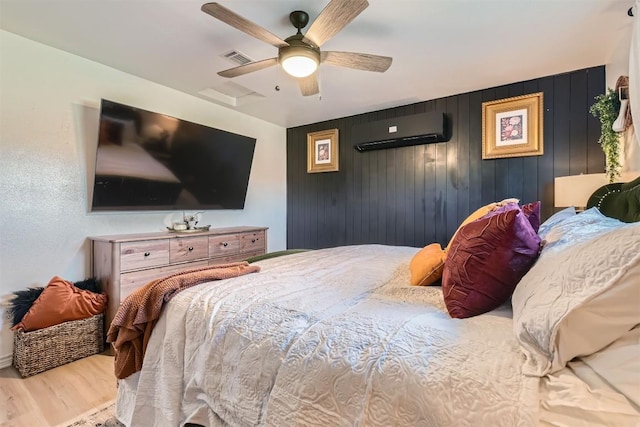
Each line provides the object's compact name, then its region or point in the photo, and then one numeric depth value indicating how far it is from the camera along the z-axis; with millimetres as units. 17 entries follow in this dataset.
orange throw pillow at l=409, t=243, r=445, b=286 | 1478
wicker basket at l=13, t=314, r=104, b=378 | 2139
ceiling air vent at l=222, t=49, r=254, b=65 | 2562
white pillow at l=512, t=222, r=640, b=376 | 640
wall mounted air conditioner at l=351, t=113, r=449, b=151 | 3432
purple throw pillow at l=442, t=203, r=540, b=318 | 1059
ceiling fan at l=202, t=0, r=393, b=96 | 1642
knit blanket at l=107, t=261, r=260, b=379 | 1316
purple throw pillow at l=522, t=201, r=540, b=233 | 1386
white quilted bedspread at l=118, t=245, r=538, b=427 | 715
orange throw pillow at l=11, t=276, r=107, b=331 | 2228
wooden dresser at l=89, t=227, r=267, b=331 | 2508
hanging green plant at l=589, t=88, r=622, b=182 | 2242
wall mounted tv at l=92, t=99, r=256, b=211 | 2666
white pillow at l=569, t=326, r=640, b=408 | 597
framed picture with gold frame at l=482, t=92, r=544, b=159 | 3055
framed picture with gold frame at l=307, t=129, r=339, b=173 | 4387
